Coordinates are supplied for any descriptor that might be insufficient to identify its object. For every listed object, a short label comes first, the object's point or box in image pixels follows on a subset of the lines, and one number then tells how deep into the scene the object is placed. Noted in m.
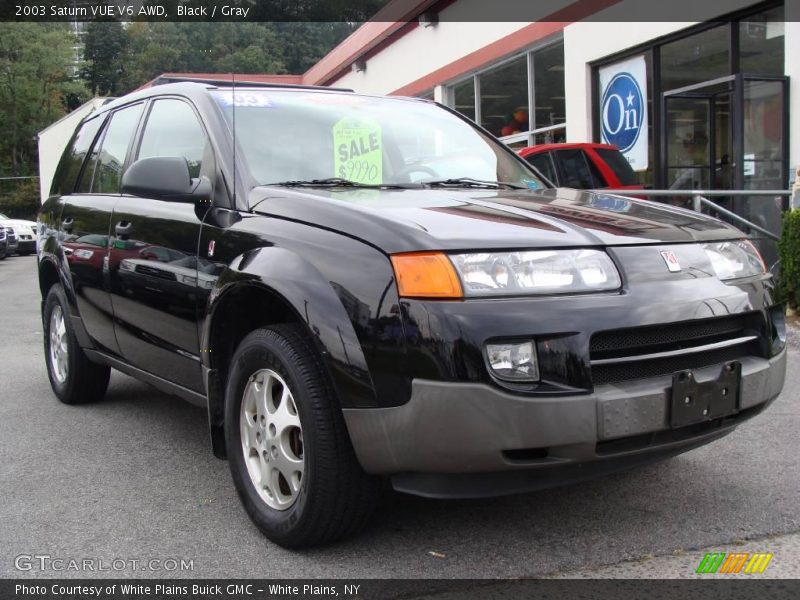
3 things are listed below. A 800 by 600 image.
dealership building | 9.90
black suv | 2.45
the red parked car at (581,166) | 10.05
